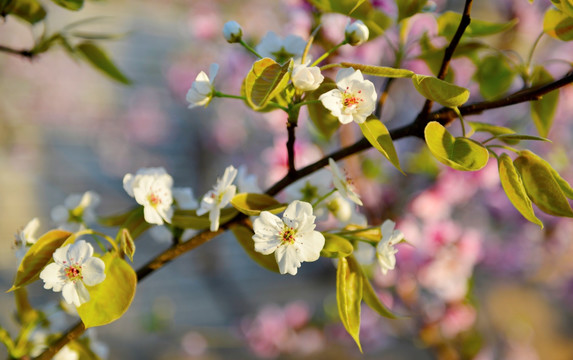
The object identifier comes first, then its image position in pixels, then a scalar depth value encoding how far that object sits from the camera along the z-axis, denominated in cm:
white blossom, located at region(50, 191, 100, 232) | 105
